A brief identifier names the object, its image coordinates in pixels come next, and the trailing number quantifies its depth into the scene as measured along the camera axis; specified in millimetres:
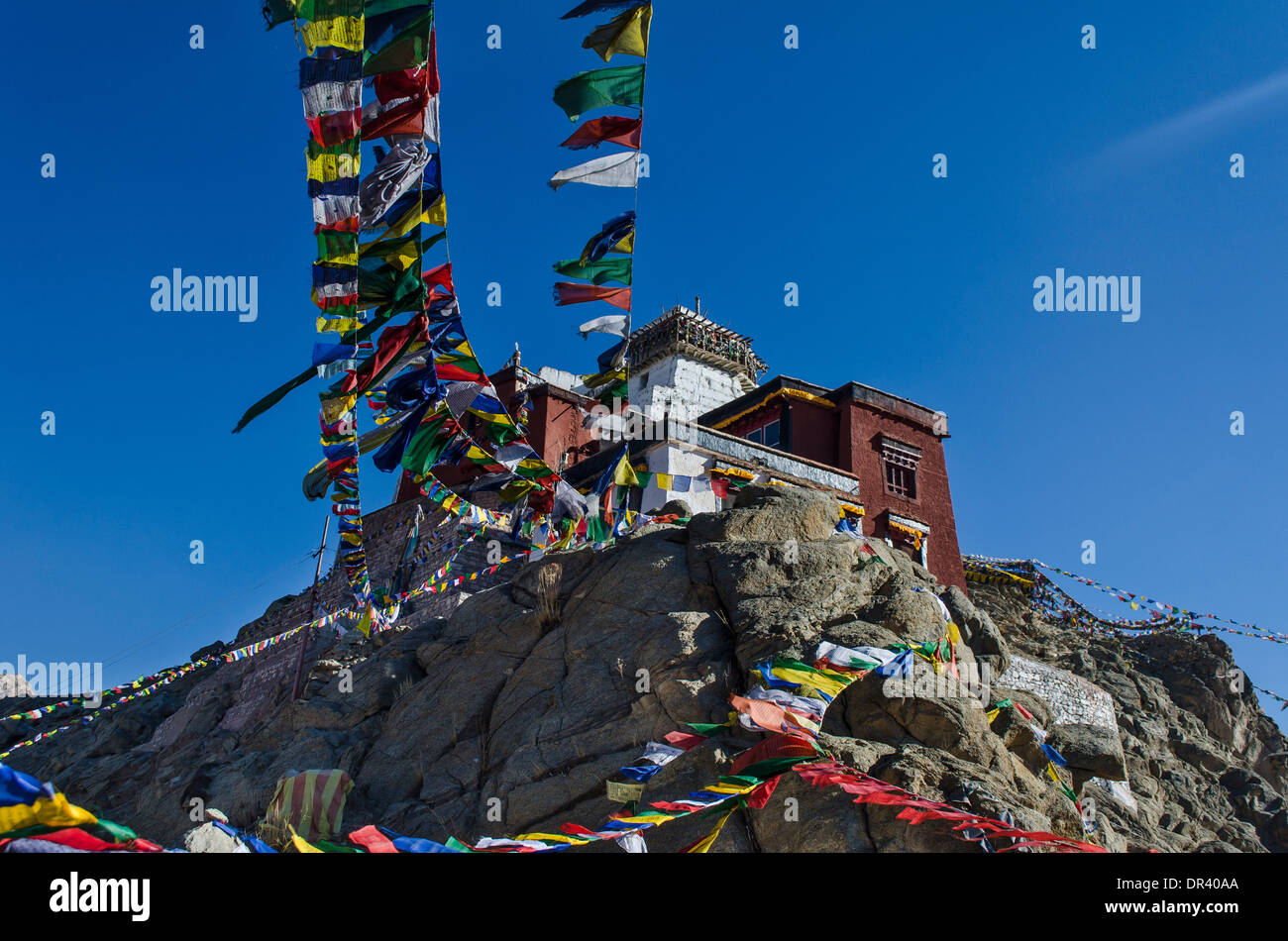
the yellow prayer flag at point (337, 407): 15477
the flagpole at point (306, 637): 22875
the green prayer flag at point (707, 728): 11532
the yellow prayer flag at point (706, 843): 9531
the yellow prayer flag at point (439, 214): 13805
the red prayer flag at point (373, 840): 7234
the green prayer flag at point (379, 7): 12492
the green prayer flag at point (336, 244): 13023
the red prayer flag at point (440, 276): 14383
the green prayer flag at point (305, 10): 11578
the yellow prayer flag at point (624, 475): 19375
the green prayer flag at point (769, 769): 10516
